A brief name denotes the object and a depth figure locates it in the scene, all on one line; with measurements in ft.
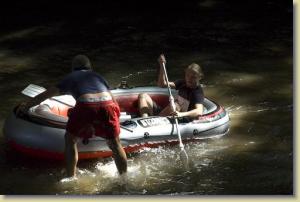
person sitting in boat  48.14
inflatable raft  44.93
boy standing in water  40.29
